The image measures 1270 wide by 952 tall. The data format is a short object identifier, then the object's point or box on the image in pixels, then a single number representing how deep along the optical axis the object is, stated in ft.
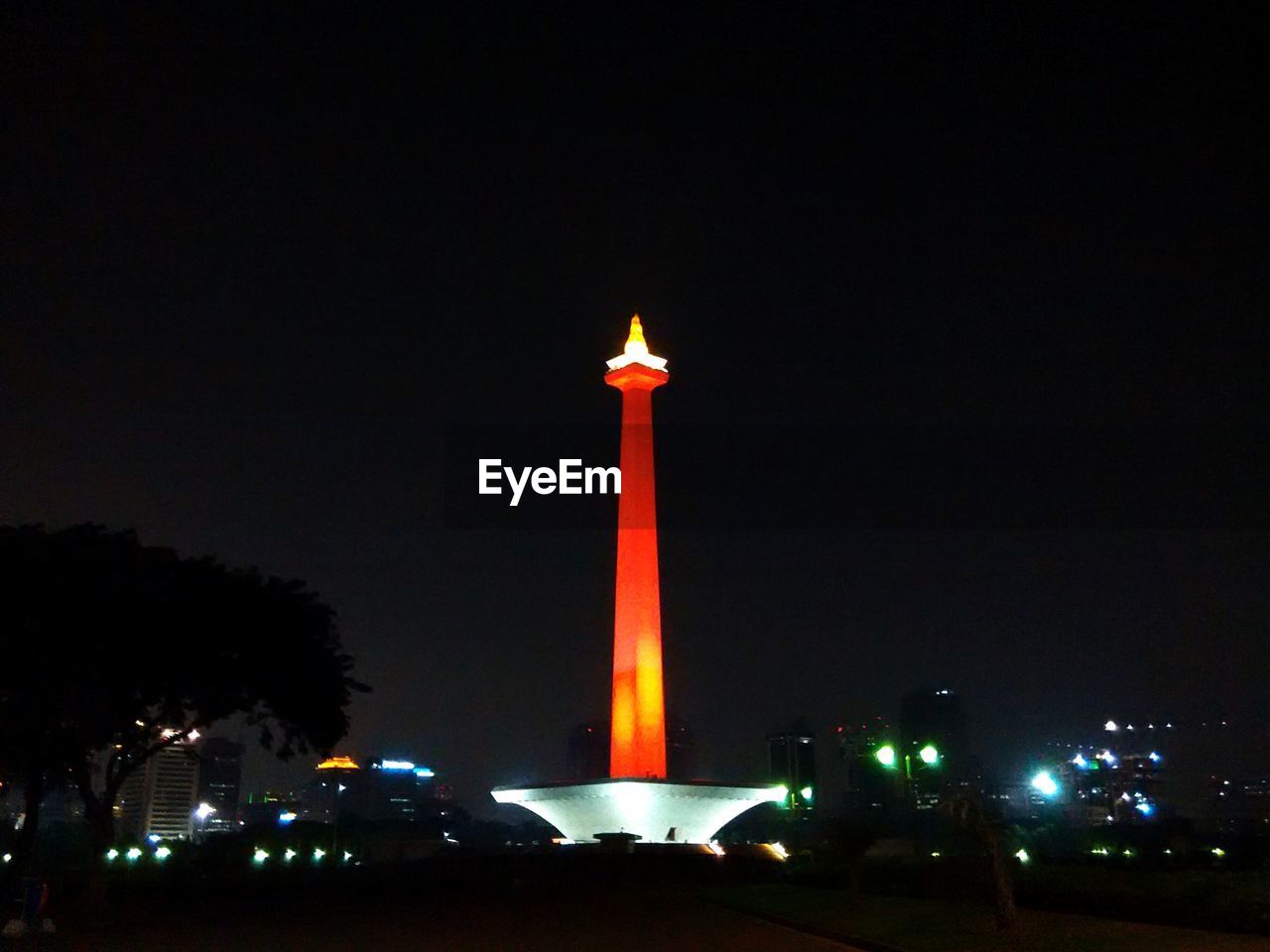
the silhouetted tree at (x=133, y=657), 90.27
